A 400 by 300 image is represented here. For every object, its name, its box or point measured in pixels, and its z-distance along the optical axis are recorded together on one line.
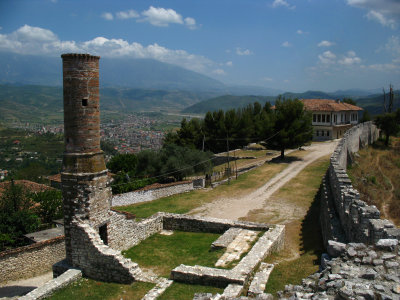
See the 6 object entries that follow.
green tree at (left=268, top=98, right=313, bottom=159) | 32.19
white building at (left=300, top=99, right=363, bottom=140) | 46.50
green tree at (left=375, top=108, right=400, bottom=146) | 42.94
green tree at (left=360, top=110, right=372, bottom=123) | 59.03
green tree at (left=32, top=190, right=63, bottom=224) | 21.28
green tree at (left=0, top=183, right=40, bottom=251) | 18.19
